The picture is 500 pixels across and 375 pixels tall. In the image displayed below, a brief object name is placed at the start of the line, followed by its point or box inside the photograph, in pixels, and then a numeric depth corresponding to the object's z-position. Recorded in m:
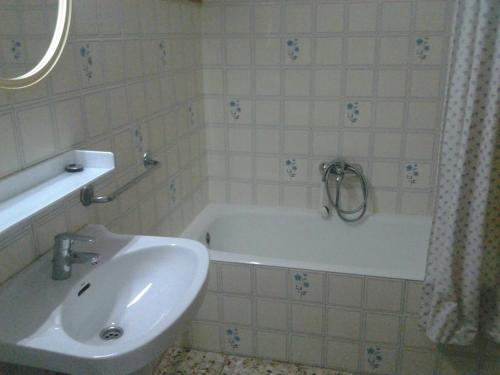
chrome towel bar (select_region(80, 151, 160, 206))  1.42
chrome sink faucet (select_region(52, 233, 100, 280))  1.21
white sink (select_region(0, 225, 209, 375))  0.96
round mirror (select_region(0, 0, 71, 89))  1.13
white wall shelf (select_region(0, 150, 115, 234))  1.08
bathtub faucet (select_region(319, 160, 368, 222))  2.45
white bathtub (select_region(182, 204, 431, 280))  2.46
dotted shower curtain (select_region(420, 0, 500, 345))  1.62
